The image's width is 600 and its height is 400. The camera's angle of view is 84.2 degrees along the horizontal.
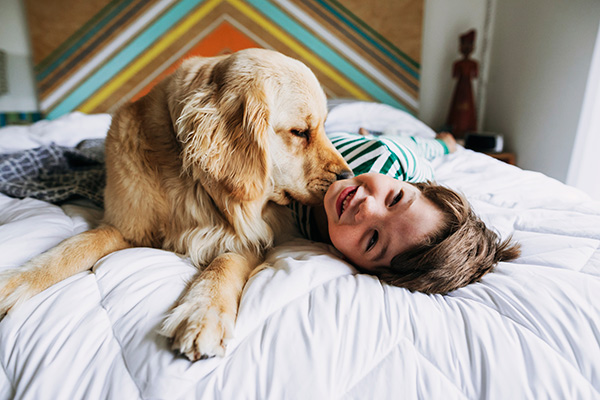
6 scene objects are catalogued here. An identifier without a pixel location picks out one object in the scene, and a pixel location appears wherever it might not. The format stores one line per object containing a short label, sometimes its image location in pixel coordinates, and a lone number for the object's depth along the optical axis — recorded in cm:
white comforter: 54
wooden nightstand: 310
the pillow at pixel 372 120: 280
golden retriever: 98
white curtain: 232
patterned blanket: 142
